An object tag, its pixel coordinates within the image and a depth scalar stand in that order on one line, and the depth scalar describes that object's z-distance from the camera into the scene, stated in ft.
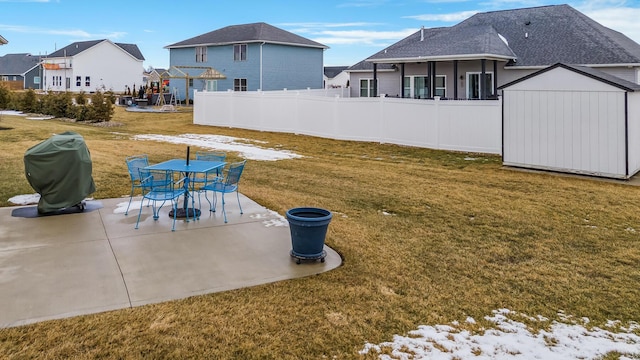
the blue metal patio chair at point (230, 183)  26.25
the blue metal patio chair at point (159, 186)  25.02
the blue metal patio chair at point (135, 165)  26.24
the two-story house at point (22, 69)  239.09
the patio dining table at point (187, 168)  25.49
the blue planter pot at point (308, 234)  19.38
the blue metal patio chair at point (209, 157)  31.45
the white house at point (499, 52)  75.72
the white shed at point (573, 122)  39.17
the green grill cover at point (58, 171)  25.72
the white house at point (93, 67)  193.88
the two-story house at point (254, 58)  134.72
